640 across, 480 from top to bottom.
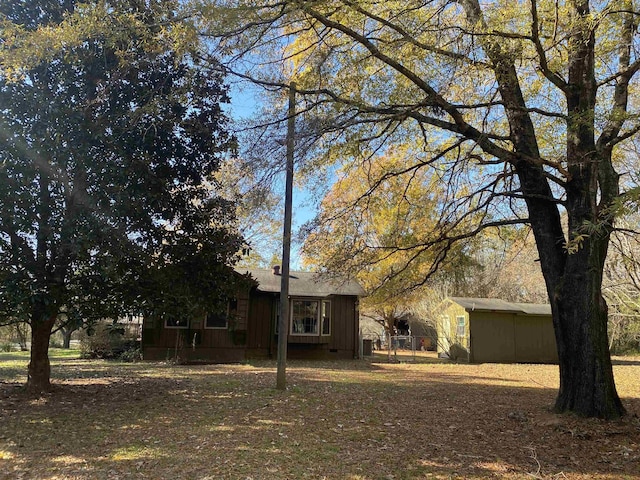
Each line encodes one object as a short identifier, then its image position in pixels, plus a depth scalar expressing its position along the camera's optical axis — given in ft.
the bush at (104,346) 57.11
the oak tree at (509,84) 22.25
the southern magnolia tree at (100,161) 22.33
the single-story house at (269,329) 55.62
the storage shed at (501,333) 65.92
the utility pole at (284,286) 30.73
